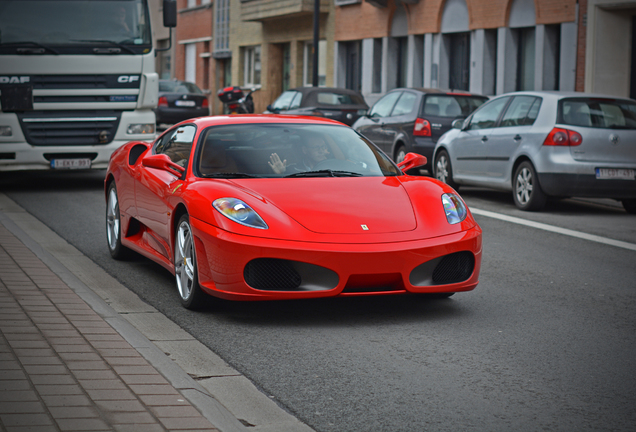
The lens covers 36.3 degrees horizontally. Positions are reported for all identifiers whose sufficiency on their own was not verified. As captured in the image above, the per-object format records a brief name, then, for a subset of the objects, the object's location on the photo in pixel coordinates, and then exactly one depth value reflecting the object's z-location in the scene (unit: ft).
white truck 44.39
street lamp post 97.17
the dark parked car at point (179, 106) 104.22
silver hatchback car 40.09
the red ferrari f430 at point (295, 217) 19.12
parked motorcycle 105.29
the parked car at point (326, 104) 72.13
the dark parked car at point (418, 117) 54.19
